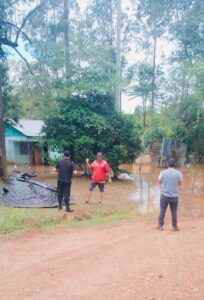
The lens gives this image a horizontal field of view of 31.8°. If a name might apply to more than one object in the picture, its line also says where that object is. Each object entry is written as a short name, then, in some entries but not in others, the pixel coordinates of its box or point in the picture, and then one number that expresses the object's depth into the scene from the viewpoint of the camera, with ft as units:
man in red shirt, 39.52
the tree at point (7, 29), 55.26
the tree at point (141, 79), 119.24
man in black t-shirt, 34.55
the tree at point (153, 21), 113.39
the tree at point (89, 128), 60.29
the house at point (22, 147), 95.35
